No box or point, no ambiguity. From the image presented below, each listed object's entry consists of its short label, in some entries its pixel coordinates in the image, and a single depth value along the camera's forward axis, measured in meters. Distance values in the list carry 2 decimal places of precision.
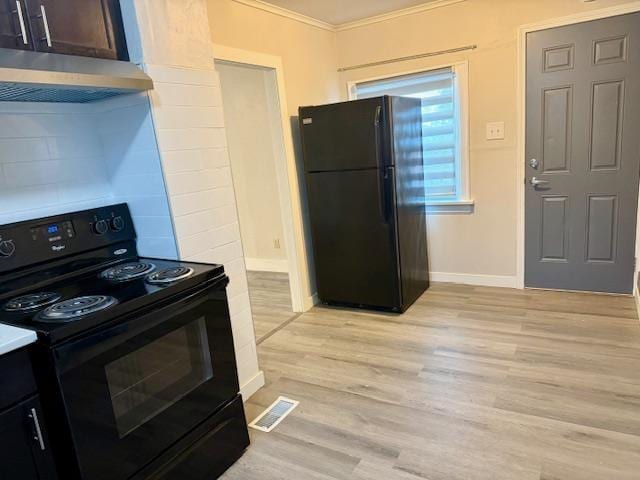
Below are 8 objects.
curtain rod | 3.48
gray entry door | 3.05
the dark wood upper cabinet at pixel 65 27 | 1.48
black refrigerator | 3.12
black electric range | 1.30
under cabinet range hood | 1.36
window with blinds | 3.65
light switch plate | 3.48
